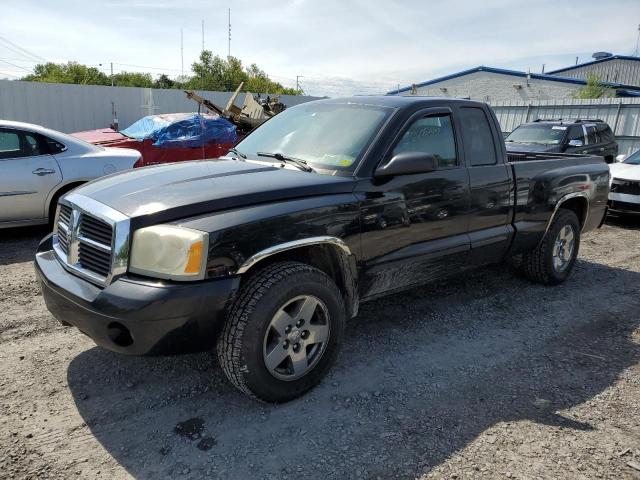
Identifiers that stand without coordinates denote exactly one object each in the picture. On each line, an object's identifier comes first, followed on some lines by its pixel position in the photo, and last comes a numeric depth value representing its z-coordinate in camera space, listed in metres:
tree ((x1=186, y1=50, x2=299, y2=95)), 61.50
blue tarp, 10.30
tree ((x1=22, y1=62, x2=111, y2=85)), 57.31
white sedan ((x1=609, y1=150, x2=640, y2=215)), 8.55
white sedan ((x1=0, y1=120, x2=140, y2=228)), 6.05
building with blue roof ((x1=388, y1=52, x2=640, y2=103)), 29.84
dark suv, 11.13
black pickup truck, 2.62
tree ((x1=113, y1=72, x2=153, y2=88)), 64.75
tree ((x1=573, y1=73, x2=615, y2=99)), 27.27
